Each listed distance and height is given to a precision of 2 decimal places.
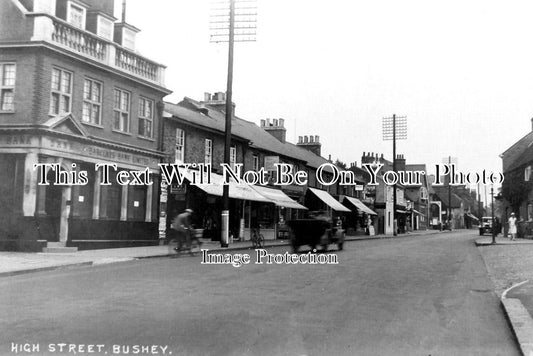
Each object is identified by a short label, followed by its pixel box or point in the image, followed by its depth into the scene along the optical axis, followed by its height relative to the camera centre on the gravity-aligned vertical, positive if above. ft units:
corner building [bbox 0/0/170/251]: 60.85 +11.65
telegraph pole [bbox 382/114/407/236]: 162.57 +29.38
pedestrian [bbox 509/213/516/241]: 103.30 +0.23
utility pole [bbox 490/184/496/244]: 100.90 +6.74
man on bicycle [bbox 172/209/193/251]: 58.59 -0.62
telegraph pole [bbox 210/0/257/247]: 74.59 +19.97
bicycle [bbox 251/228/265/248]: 75.87 -2.12
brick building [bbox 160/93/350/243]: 84.74 +11.20
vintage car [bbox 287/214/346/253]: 65.62 -0.95
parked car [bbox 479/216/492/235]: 170.40 -0.06
